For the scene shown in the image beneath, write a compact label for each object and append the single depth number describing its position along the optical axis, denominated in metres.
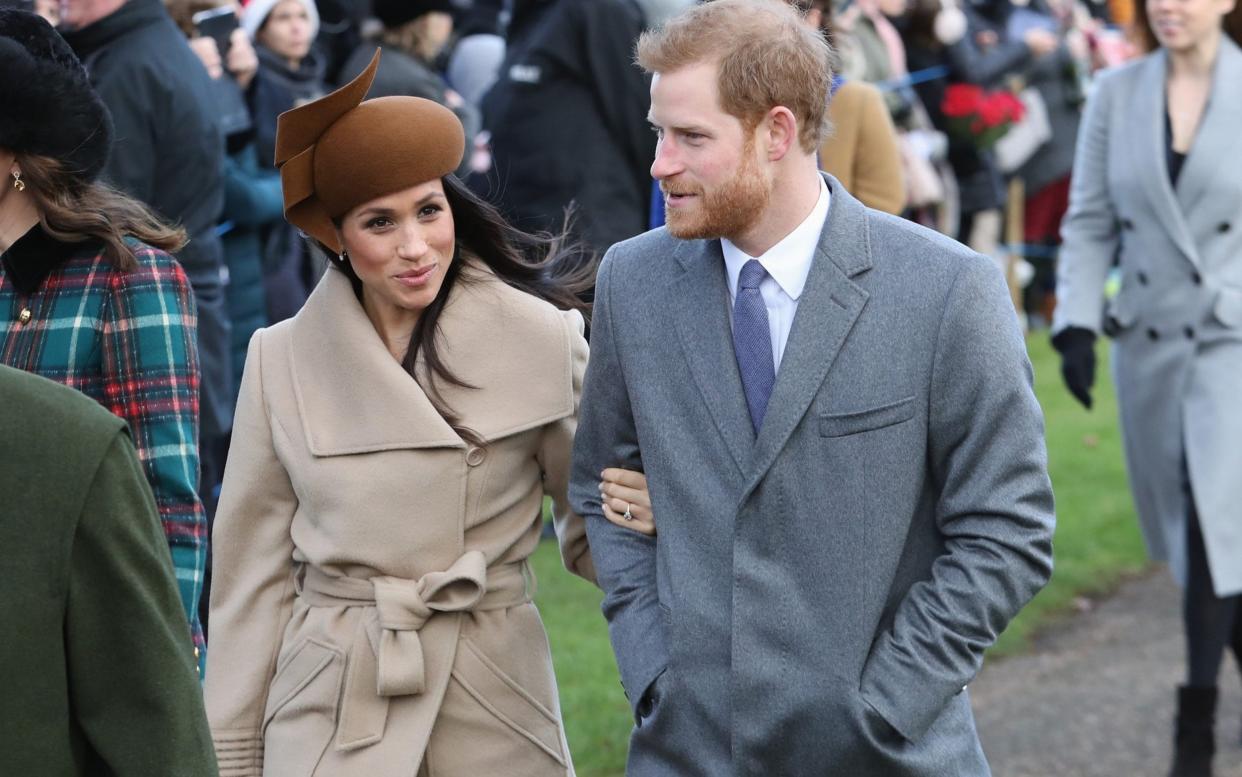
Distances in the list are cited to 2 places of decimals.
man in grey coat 6.54
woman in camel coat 7.48
